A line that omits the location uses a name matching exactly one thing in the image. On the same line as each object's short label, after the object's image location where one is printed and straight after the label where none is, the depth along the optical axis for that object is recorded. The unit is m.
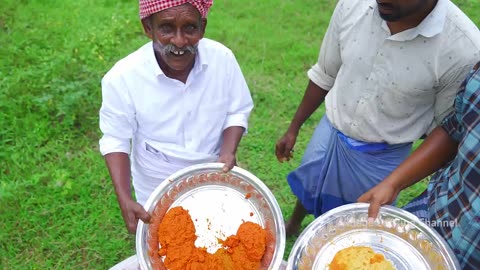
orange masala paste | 1.63
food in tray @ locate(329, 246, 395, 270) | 1.56
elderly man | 1.70
